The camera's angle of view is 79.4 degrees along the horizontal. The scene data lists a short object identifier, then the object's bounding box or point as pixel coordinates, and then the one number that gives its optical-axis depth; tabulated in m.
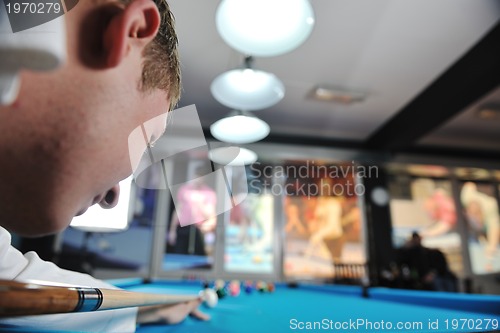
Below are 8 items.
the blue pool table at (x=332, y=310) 0.64
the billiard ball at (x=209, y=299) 1.44
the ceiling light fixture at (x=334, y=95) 3.56
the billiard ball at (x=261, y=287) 2.78
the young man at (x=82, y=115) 0.29
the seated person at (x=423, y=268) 4.41
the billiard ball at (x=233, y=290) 2.41
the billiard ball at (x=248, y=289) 2.72
